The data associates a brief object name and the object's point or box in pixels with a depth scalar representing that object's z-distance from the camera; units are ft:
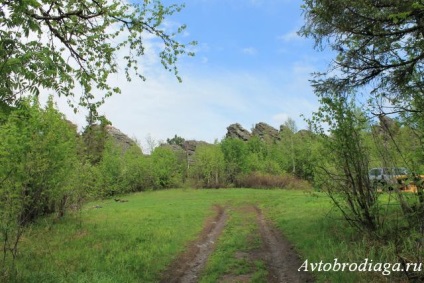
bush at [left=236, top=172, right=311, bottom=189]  157.48
